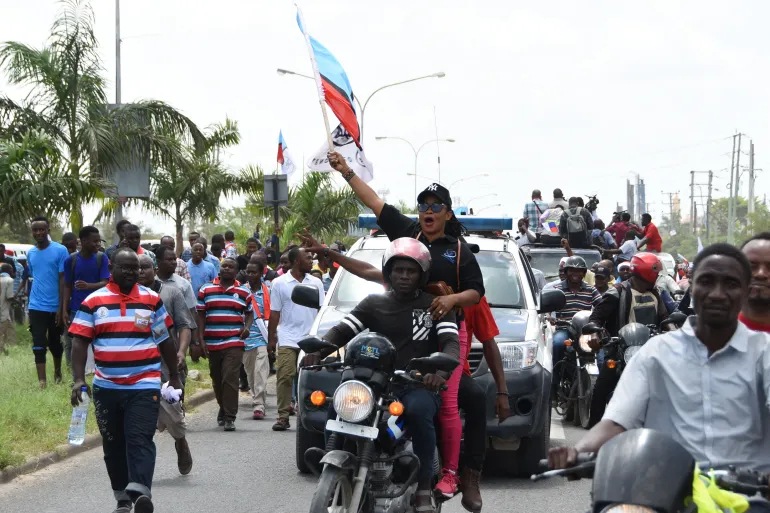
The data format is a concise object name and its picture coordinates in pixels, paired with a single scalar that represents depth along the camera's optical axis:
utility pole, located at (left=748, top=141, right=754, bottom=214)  83.96
